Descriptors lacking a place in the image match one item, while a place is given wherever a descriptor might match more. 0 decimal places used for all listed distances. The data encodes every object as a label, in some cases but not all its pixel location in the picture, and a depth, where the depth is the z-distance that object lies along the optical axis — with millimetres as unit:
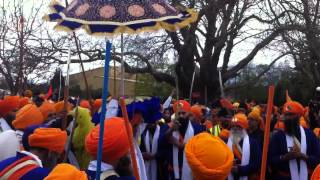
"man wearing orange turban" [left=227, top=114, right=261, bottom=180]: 5038
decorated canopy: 3025
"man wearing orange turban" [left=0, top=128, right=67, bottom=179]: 3130
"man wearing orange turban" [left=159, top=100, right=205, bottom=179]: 5711
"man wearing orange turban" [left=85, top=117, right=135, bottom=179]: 2836
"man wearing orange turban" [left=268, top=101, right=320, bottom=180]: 4944
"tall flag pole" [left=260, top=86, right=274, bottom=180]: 2821
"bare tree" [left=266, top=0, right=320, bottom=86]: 12889
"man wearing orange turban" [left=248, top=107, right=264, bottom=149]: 5808
